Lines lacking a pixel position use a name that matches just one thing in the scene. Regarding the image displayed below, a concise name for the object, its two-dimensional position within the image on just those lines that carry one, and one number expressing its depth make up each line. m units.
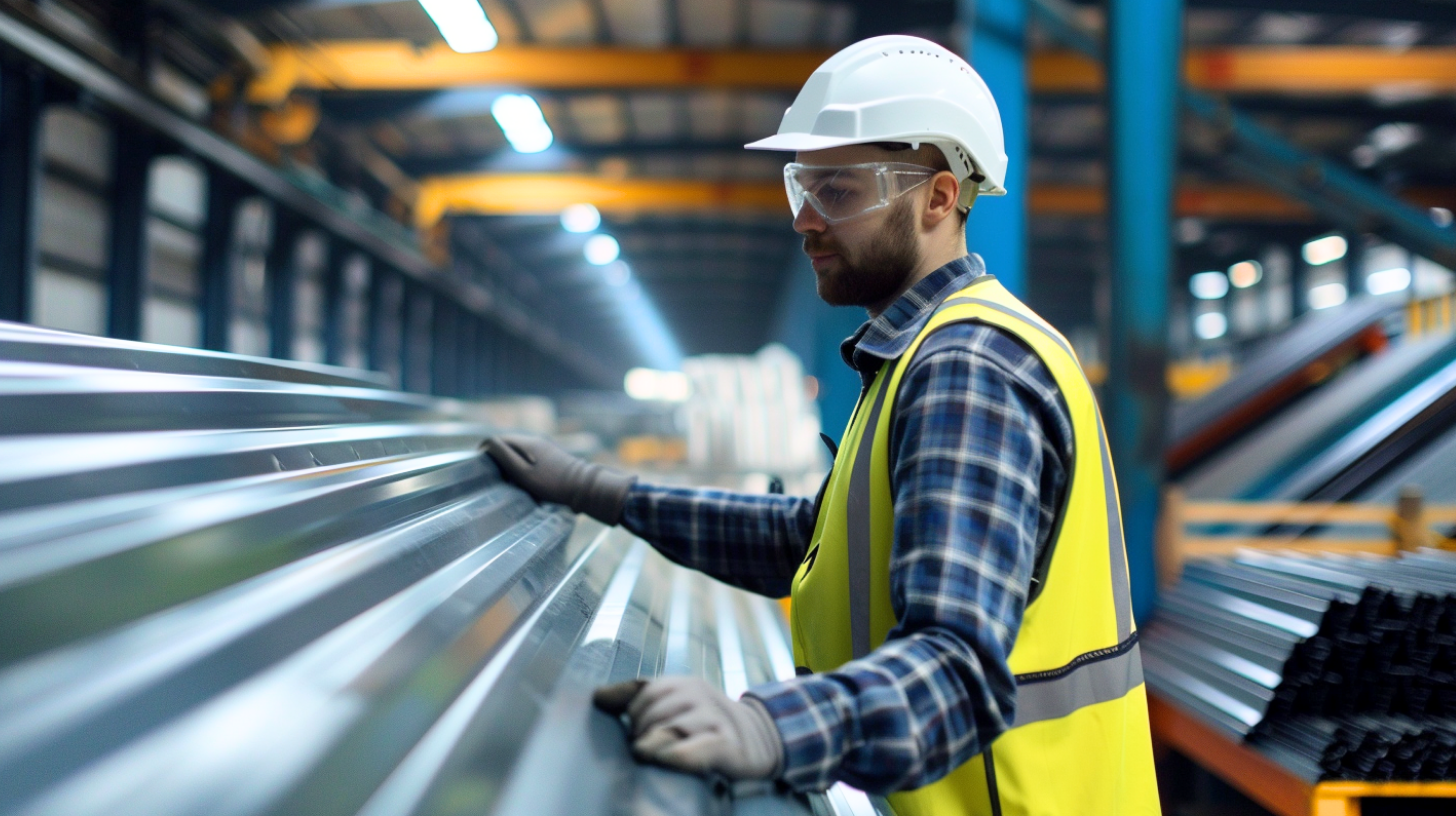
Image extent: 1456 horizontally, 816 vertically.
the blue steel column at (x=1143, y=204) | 4.34
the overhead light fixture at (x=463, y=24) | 6.90
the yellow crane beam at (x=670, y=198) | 11.74
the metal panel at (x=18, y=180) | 4.84
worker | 1.01
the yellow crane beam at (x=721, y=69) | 8.23
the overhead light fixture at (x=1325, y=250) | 16.47
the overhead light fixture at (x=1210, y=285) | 20.20
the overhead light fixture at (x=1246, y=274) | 19.20
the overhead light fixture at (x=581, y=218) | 13.20
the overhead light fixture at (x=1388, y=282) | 16.09
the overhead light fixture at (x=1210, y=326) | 21.39
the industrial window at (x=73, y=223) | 5.86
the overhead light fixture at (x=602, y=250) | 16.05
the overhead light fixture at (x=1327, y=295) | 17.03
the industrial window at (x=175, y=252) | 7.12
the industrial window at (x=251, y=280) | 8.10
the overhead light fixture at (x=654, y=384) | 30.38
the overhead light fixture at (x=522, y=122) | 9.30
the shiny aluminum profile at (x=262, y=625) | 0.69
